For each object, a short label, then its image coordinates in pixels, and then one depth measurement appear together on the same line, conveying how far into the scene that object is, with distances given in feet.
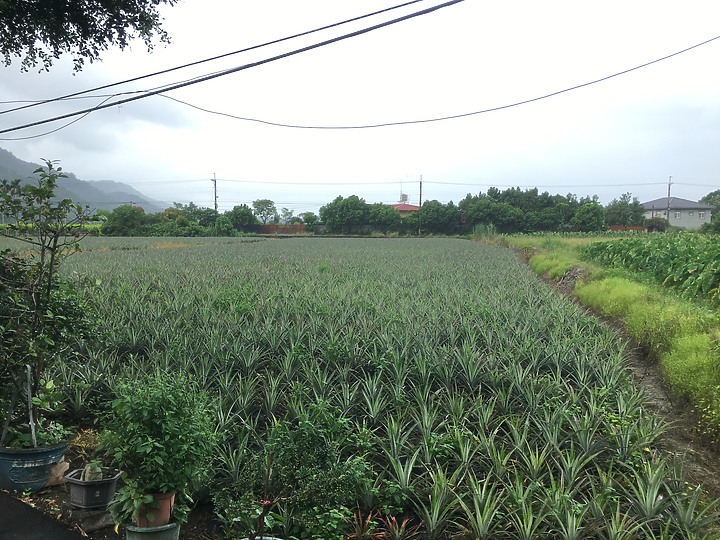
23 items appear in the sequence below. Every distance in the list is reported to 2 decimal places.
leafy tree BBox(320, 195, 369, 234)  225.15
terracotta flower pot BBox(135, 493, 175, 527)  9.49
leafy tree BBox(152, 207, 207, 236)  200.44
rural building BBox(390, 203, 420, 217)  354.23
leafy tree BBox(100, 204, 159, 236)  200.71
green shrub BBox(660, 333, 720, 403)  16.80
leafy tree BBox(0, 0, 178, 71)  22.21
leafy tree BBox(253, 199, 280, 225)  347.01
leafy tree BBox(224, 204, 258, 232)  230.68
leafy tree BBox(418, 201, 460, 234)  216.74
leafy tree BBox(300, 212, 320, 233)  225.35
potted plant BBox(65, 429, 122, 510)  11.15
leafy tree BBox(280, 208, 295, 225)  393.70
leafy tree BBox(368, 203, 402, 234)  221.66
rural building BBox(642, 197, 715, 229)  265.75
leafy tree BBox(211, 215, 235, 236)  208.13
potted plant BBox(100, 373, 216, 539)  9.30
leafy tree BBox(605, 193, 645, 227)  234.58
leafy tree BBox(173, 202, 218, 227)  234.23
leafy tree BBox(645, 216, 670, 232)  204.03
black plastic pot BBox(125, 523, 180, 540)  9.21
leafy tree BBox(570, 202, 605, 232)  210.59
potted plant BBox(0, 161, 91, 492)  12.43
